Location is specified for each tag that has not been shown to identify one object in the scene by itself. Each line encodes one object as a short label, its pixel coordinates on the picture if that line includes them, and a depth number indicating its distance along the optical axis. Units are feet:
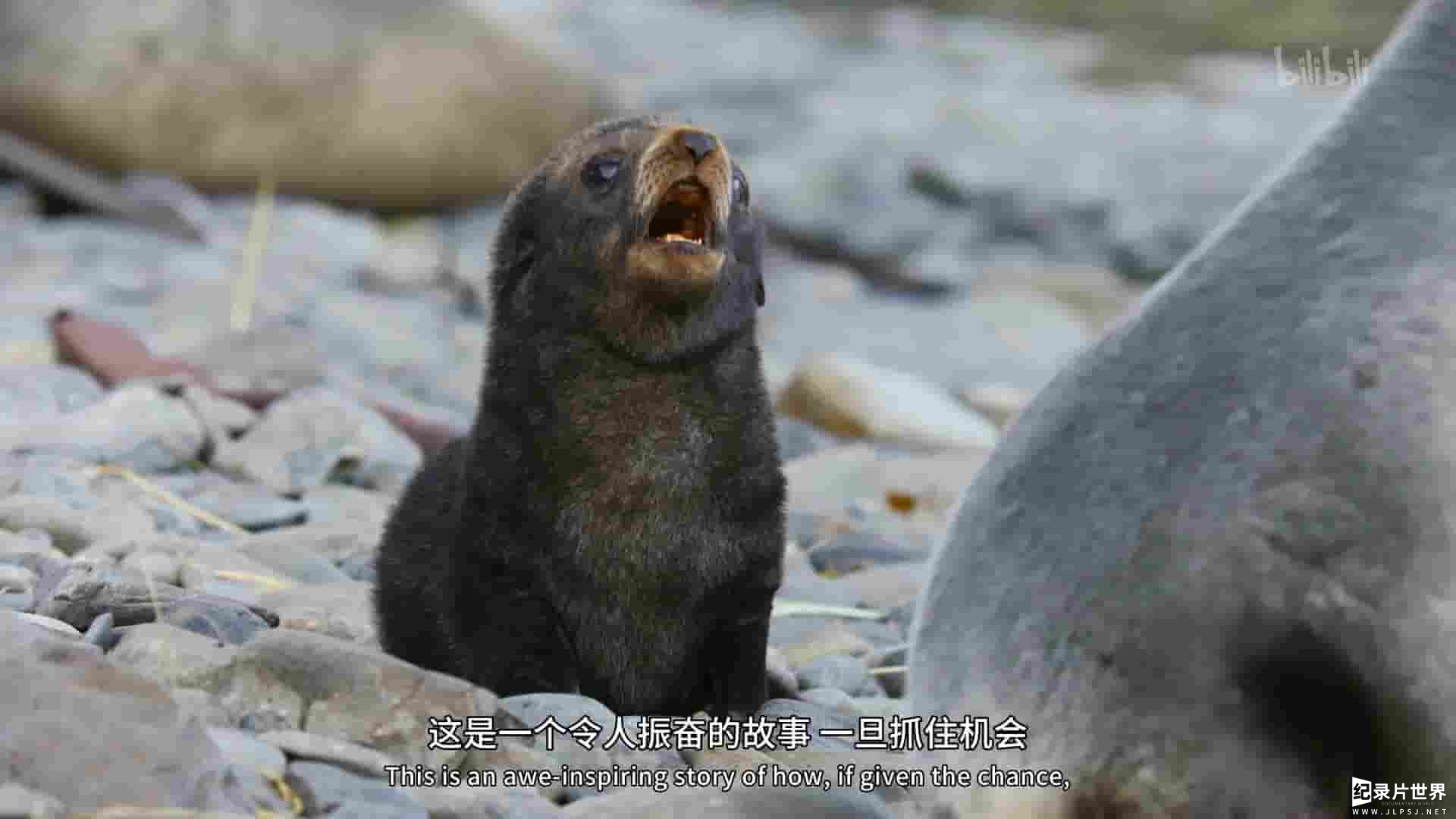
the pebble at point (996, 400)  59.21
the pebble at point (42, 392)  40.75
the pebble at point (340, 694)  22.61
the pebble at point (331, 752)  21.18
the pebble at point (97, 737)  18.66
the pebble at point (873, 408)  52.19
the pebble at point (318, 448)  39.68
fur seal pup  26.53
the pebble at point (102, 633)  24.14
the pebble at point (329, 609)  28.68
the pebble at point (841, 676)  29.68
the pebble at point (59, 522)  31.09
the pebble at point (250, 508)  35.53
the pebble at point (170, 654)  23.02
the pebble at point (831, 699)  28.16
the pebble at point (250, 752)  20.70
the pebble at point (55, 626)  23.76
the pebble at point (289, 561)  32.55
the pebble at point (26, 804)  17.54
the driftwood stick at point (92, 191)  71.05
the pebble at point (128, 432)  37.42
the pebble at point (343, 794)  20.31
